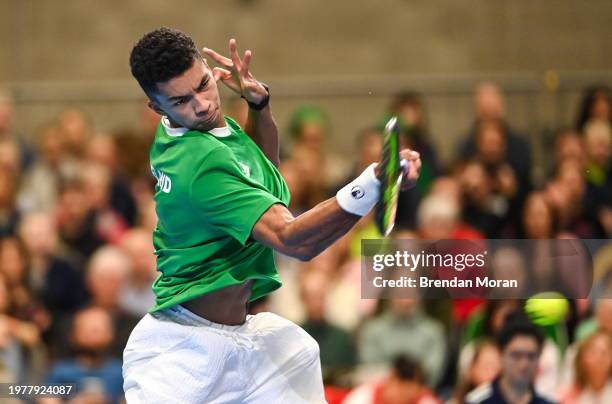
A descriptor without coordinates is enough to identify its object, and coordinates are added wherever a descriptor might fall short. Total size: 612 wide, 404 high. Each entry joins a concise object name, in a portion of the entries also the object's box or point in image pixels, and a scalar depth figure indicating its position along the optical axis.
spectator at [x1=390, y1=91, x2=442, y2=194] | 17.64
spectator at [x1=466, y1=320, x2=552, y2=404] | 11.88
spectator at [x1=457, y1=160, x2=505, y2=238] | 15.13
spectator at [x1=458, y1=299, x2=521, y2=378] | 11.87
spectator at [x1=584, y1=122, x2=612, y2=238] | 14.31
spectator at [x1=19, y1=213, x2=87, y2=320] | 16.56
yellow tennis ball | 11.69
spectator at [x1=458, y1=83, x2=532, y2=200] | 17.66
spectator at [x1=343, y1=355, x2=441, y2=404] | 13.37
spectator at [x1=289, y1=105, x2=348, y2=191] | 18.84
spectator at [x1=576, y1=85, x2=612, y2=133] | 18.30
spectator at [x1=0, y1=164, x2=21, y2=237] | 18.06
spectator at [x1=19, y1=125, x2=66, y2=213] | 19.09
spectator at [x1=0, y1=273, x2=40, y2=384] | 13.37
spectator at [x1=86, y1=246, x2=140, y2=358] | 15.37
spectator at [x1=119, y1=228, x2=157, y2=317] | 15.95
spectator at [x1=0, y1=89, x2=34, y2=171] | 19.81
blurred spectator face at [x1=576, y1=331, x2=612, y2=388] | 12.32
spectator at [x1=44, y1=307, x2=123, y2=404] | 12.76
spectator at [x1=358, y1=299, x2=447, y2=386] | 13.42
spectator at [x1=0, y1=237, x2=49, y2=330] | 16.08
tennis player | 8.83
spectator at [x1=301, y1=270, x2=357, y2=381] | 13.96
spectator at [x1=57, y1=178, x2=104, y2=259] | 17.84
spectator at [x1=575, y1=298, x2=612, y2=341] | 11.94
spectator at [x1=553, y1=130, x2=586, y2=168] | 17.34
